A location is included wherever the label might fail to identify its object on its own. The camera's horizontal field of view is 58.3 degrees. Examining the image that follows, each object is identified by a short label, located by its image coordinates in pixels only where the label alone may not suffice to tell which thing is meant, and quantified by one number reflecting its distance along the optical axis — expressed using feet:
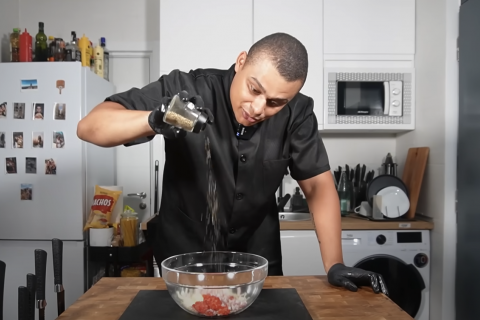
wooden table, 2.73
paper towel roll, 8.15
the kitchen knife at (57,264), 2.74
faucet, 8.19
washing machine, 7.38
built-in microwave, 8.14
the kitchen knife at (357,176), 8.94
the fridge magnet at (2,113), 7.75
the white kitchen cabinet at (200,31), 7.98
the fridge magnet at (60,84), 7.69
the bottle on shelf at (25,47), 8.11
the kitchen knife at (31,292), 2.27
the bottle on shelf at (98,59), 8.93
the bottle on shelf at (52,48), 8.30
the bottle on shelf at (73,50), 8.23
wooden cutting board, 7.61
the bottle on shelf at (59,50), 8.27
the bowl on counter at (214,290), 2.58
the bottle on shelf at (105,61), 9.23
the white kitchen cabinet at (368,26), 8.13
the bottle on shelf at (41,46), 8.42
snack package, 7.73
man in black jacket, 4.08
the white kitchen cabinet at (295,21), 8.05
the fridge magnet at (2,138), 7.77
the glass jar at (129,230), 7.92
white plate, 7.69
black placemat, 2.65
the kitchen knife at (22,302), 2.15
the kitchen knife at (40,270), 2.47
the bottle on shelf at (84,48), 8.50
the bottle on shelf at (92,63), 8.90
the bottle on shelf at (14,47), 8.29
